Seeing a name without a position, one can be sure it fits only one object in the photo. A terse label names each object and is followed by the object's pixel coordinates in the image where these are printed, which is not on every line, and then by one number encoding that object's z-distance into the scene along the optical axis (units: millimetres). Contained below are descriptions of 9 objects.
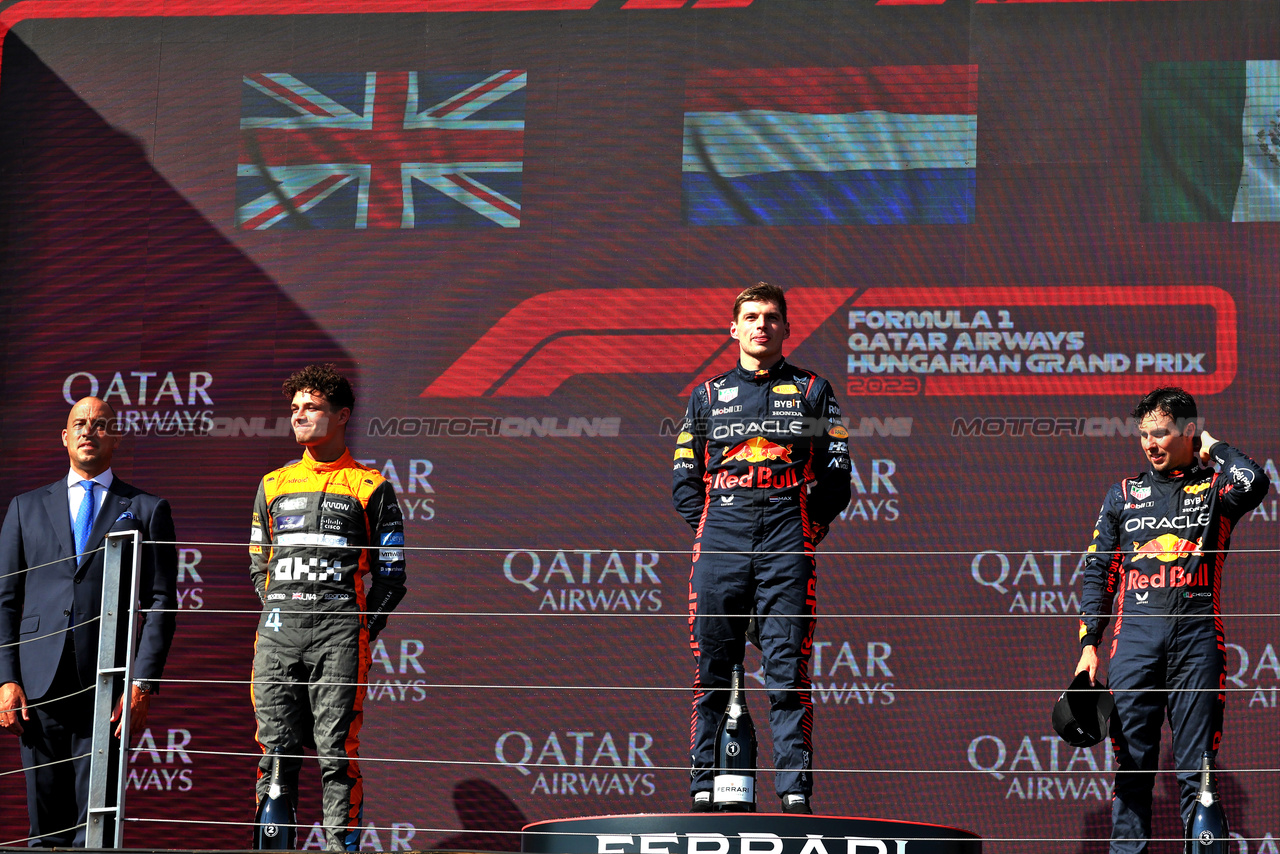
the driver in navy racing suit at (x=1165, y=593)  7961
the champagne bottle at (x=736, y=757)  7004
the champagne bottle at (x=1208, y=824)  7359
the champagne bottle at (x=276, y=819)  7352
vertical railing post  6203
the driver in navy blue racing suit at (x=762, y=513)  7309
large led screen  10039
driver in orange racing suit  7687
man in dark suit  7840
